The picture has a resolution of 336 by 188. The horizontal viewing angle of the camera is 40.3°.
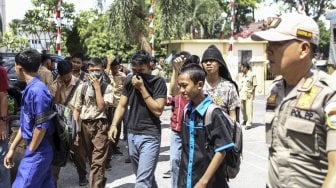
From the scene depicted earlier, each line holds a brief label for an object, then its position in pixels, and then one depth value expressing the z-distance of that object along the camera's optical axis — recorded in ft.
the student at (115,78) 25.25
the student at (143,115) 14.17
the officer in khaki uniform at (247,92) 36.19
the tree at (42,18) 100.63
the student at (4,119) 15.30
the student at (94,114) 17.31
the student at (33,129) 11.94
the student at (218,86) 13.37
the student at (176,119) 15.37
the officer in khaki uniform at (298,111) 6.15
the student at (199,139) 9.93
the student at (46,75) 20.33
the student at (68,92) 18.75
